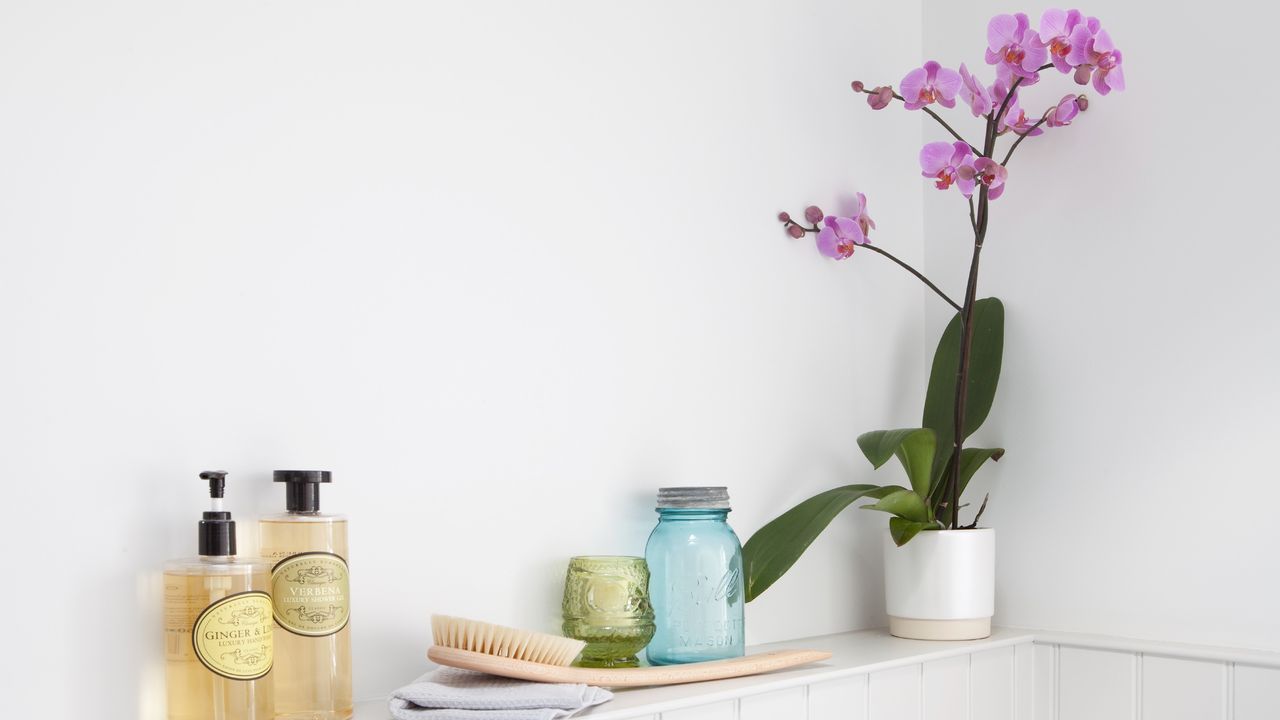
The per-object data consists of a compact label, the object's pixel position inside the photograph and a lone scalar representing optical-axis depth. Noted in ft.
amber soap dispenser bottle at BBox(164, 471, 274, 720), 2.48
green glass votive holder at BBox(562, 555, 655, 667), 3.24
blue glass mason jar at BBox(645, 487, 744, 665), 3.49
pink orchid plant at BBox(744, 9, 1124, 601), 3.85
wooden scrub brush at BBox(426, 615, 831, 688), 2.83
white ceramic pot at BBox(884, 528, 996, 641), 4.08
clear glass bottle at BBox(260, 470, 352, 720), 2.67
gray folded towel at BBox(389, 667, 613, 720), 2.67
